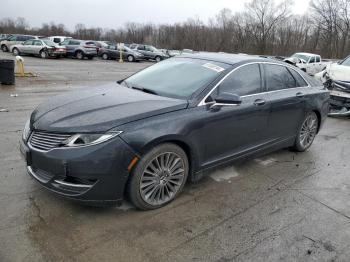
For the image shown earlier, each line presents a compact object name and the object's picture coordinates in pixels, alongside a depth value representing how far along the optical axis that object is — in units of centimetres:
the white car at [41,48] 2634
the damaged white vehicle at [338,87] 848
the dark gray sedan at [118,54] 3083
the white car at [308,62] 2222
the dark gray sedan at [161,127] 309
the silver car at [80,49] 2886
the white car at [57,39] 3600
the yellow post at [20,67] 1404
